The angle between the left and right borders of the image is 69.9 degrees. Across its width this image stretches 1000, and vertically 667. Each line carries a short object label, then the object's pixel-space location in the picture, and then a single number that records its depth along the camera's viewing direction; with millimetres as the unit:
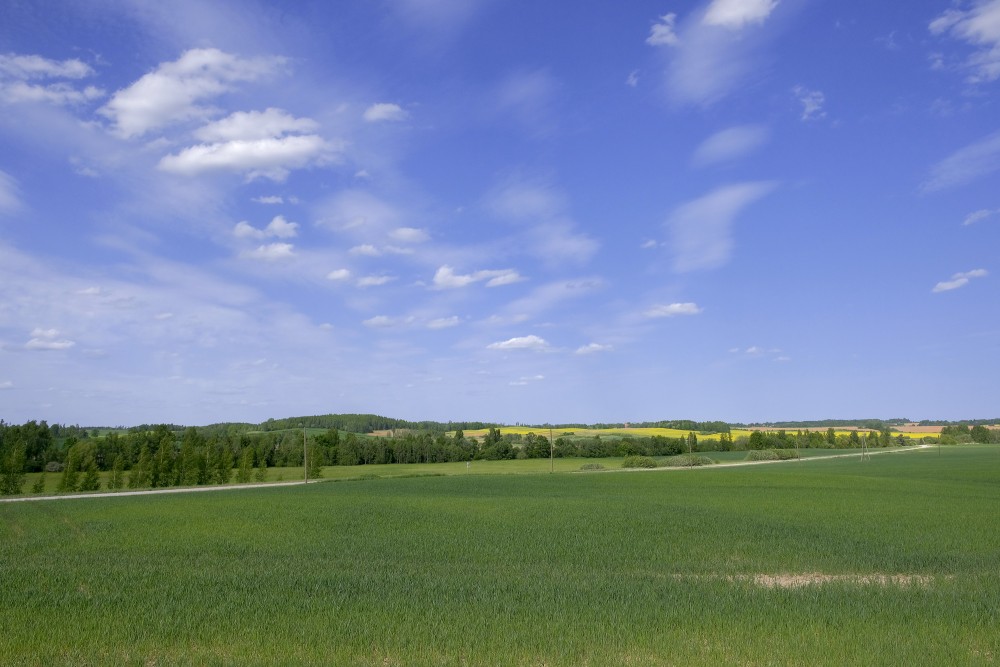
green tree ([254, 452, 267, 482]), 95781
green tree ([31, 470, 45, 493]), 79900
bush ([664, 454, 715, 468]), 106875
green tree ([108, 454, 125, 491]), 91275
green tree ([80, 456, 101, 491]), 86819
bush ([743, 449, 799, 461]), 122688
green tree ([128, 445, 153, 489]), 94438
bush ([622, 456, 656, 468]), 104938
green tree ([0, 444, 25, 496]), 84188
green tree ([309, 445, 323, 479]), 100006
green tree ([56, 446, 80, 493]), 86669
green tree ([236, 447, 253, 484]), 96938
